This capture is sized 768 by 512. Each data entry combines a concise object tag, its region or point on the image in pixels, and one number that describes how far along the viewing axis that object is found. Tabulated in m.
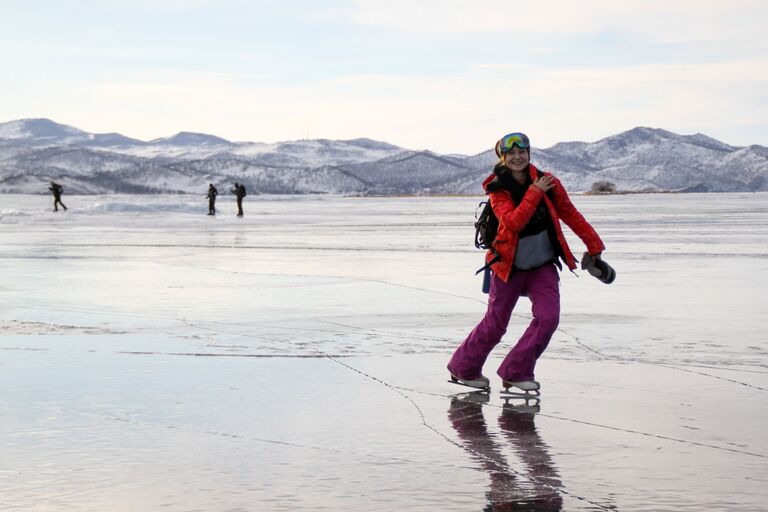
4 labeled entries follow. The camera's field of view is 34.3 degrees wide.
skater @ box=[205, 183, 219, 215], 49.66
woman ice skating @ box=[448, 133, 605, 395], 7.41
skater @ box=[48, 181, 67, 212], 56.22
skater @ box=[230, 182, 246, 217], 49.01
